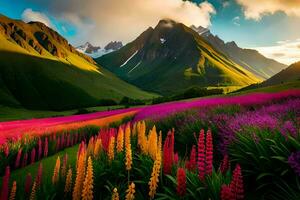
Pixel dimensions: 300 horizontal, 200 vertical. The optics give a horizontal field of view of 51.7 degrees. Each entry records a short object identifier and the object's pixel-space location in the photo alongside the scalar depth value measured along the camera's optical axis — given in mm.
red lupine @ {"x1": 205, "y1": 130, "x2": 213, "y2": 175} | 5293
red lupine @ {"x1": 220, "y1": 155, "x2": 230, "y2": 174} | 6350
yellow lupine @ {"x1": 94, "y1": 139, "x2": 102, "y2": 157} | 8602
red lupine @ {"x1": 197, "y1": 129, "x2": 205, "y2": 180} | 5465
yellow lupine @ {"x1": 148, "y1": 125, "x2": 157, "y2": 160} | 7462
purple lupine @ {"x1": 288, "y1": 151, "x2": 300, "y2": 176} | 5375
